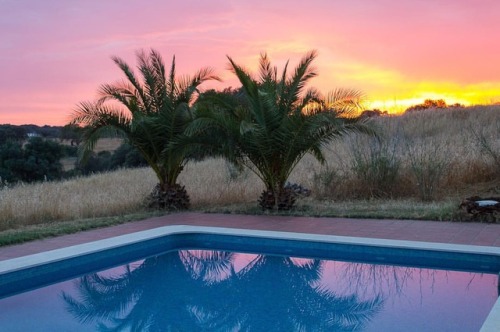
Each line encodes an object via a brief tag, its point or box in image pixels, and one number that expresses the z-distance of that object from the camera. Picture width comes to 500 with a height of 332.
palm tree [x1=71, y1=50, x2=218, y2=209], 9.73
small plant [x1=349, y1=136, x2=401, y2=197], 11.10
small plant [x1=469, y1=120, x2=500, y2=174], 12.01
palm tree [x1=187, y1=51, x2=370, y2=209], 9.09
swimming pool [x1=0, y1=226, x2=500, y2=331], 5.86
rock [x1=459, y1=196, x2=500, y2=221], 7.87
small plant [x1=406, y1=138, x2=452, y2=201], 10.70
